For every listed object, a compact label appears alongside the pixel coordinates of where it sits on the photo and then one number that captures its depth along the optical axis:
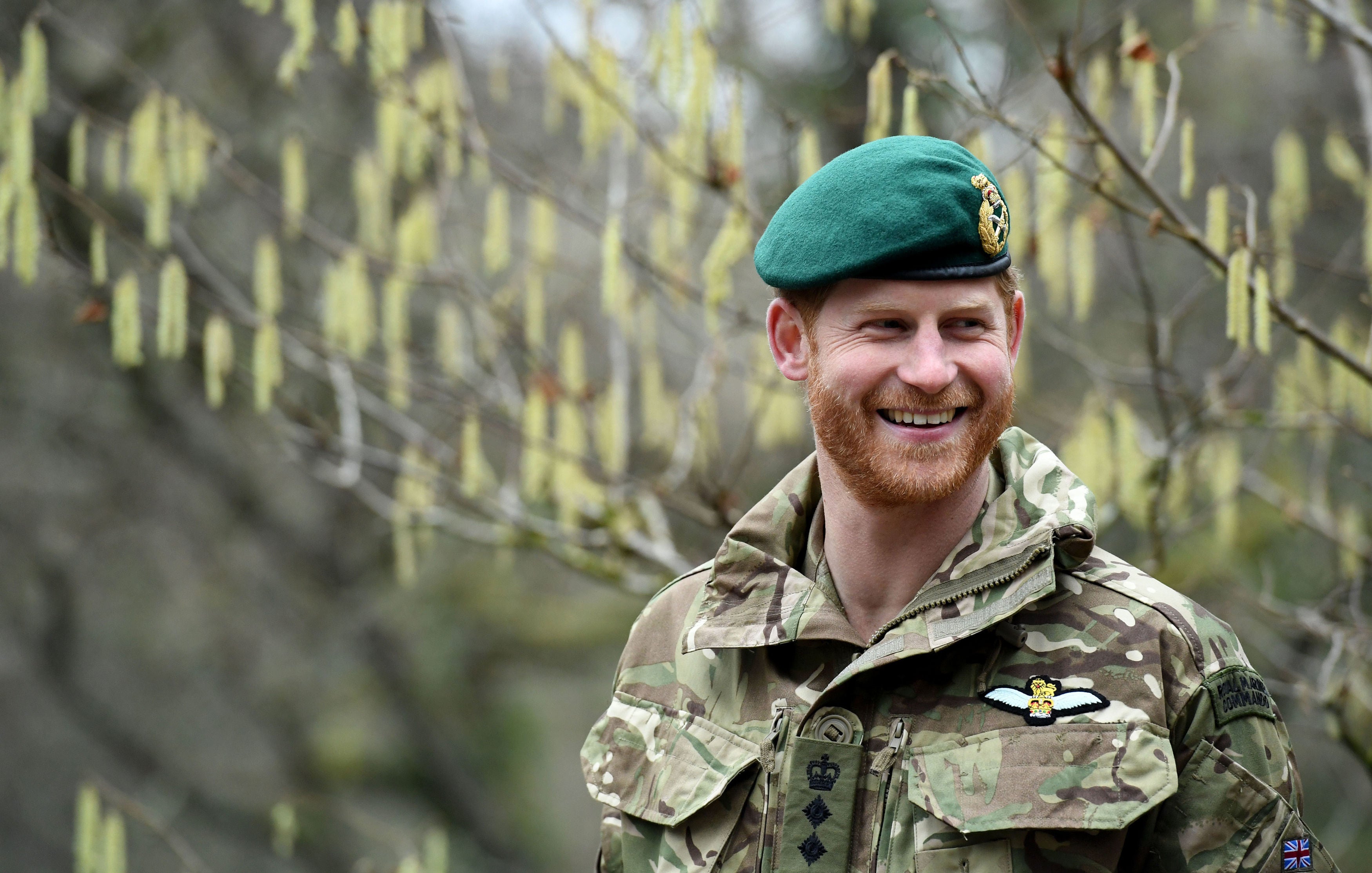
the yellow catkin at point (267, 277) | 7.87
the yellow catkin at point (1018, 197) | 7.48
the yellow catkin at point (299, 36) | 6.91
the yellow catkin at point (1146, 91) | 5.57
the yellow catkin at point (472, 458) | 7.73
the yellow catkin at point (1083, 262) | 7.16
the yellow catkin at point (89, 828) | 7.66
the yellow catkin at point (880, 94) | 5.67
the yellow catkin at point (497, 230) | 8.09
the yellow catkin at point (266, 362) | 7.26
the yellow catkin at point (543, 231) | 8.49
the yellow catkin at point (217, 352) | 7.58
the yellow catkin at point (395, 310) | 8.25
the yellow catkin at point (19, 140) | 7.44
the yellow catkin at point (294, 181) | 8.20
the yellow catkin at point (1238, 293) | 4.50
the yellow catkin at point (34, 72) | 7.50
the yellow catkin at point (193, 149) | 8.13
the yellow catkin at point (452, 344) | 8.88
